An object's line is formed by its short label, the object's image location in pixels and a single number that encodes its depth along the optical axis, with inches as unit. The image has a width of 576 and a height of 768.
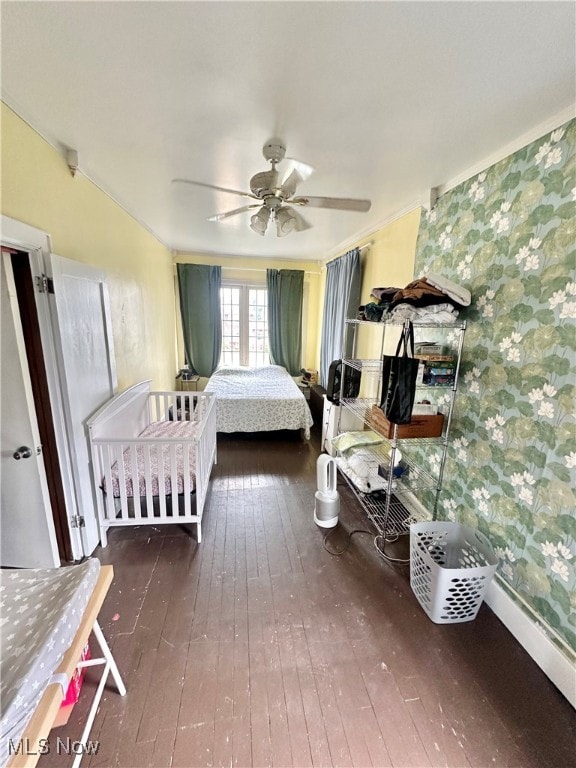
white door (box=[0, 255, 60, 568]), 59.4
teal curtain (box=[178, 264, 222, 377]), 192.2
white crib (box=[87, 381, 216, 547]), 78.7
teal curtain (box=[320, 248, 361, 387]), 136.3
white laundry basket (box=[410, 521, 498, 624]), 60.1
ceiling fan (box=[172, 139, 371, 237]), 63.8
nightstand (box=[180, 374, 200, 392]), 200.7
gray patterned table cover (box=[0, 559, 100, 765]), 27.8
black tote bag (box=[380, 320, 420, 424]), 69.3
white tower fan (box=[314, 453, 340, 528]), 89.1
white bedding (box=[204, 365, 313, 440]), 144.8
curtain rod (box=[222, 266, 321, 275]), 199.8
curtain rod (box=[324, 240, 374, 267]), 125.9
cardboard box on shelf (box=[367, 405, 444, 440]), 77.3
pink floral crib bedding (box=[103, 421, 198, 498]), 83.0
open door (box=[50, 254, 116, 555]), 66.4
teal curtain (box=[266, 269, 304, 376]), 201.3
